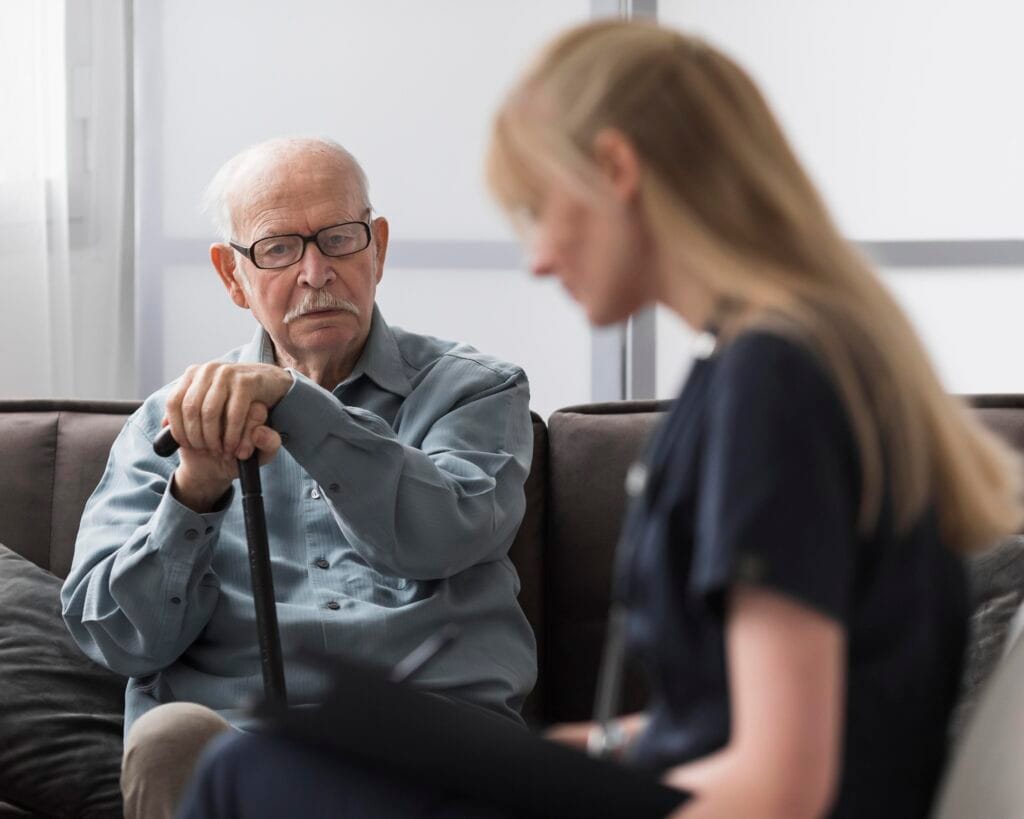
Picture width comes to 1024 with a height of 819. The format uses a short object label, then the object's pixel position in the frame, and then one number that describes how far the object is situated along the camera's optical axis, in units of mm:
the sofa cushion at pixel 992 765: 1993
